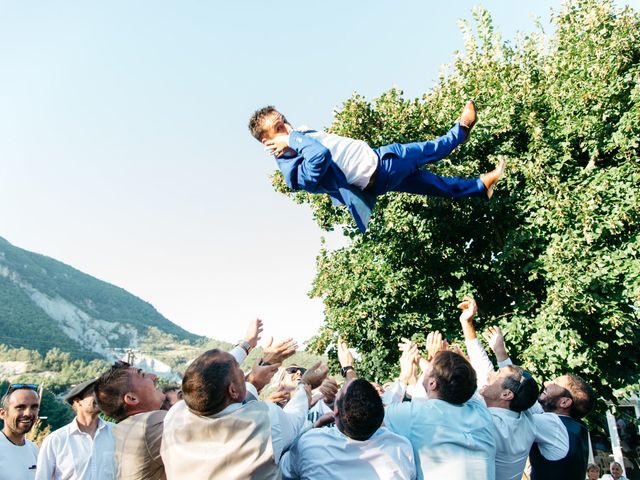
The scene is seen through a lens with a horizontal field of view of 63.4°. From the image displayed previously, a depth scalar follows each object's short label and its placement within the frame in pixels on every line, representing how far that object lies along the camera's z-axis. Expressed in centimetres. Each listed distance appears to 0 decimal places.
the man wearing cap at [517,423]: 338
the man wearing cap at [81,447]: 396
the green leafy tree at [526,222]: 996
